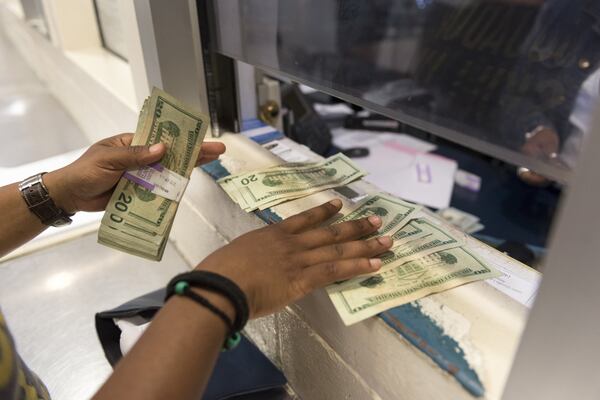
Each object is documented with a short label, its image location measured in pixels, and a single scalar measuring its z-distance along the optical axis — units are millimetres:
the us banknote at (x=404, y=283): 551
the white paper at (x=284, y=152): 937
